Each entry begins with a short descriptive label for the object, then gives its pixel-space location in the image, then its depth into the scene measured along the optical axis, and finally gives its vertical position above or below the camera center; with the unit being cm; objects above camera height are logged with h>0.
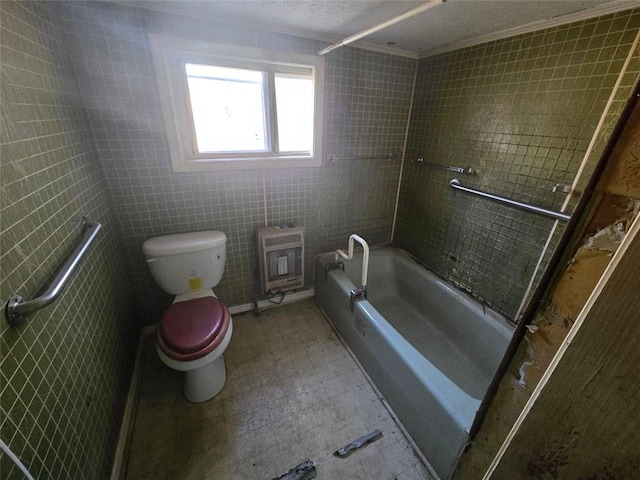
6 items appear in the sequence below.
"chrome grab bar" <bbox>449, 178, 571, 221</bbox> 135 -39
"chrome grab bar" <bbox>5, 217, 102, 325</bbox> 69 -48
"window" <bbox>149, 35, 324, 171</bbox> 151 +9
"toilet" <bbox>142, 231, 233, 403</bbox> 132 -101
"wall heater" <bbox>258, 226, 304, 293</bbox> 196 -97
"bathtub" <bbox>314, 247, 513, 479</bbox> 117 -124
